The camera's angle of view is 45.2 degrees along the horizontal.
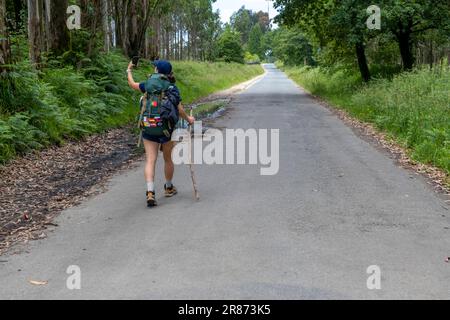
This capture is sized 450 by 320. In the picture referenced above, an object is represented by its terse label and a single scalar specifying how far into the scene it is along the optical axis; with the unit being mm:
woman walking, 7613
